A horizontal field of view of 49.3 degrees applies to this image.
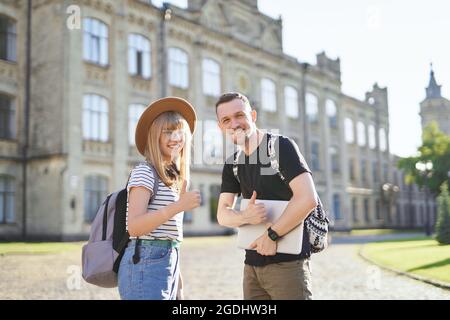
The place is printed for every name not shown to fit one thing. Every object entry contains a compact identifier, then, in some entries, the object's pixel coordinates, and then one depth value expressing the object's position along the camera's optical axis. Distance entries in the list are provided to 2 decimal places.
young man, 2.68
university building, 21.84
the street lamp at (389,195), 44.11
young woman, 2.70
